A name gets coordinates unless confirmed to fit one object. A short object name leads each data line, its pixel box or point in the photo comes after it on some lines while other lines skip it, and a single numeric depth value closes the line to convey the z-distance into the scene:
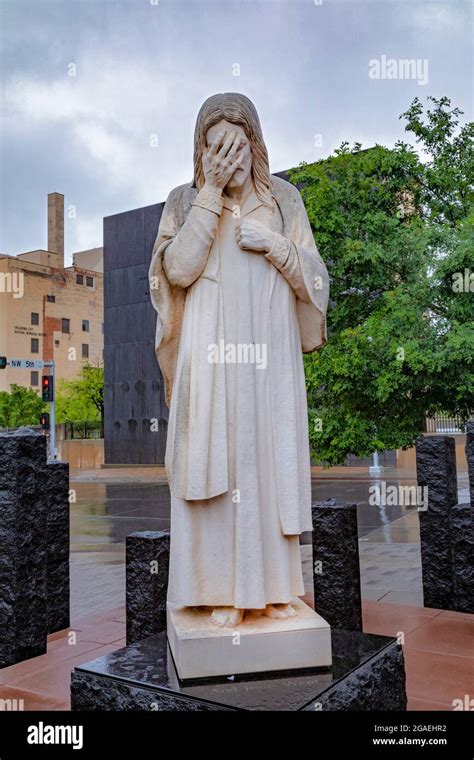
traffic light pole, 25.48
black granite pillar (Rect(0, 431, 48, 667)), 4.75
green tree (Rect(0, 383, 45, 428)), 39.47
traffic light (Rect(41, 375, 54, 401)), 25.72
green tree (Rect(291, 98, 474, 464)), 9.54
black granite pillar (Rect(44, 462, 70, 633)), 5.78
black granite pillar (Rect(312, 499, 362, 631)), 5.30
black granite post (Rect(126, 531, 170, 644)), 4.75
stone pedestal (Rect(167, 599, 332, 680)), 2.87
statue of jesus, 3.01
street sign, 22.16
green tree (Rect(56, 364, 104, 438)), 42.12
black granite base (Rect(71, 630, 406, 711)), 2.71
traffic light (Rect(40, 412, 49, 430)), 26.30
